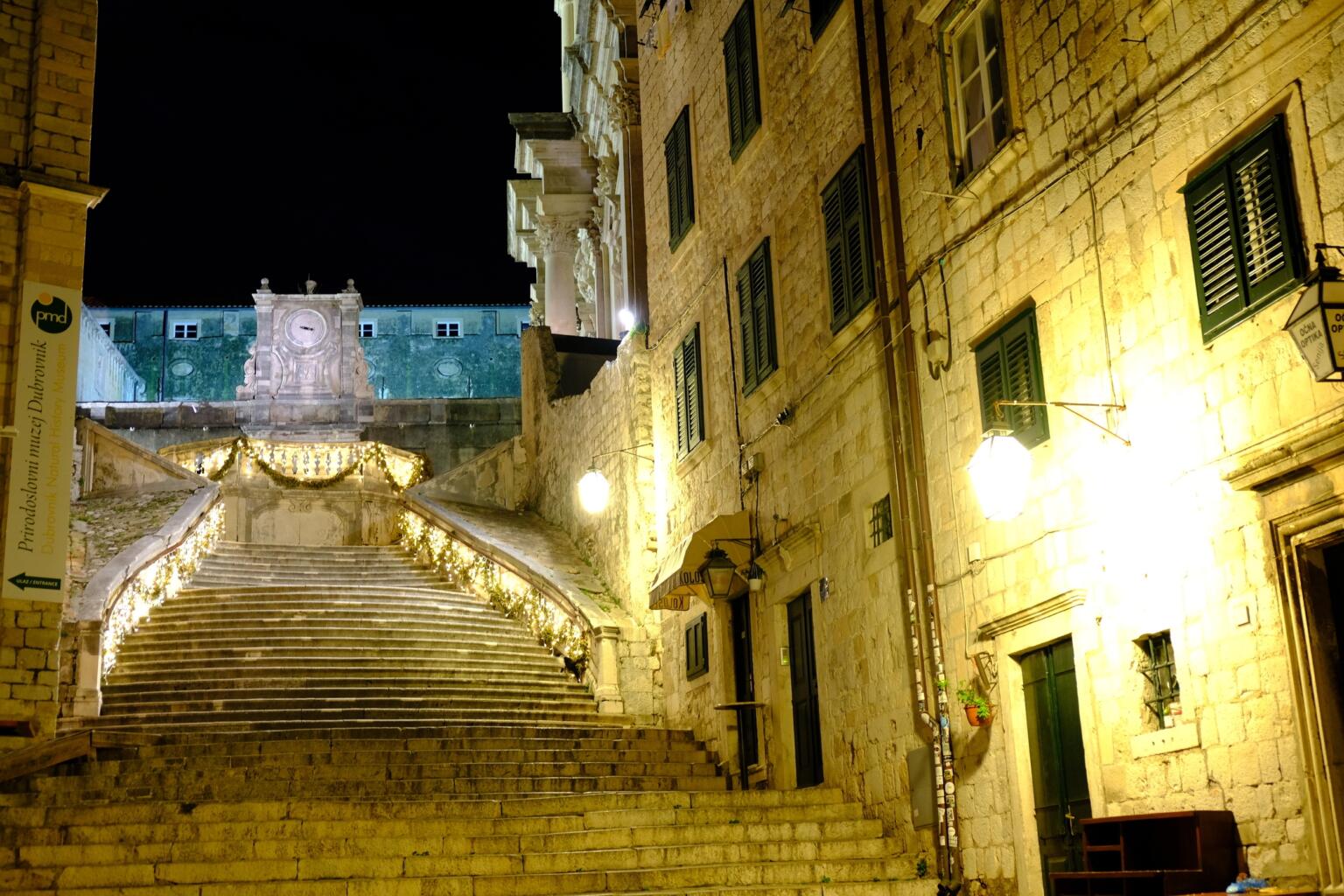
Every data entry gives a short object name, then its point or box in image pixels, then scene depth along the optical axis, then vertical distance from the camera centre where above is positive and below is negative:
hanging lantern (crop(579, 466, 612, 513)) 18.25 +4.05
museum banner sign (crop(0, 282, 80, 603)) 14.76 +4.08
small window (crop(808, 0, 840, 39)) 13.27 +7.20
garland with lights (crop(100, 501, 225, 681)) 16.77 +3.25
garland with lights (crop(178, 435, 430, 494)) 27.62 +7.07
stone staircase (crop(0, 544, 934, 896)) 10.23 +0.37
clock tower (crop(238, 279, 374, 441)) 41.50 +13.73
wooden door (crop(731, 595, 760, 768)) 14.70 +1.43
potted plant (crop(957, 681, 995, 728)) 10.13 +0.62
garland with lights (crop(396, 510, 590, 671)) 18.52 +3.34
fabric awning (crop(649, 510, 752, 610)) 14.65 +2.64
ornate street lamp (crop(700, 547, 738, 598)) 14.46 +2.36
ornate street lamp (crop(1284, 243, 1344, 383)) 6.58 +2.07
